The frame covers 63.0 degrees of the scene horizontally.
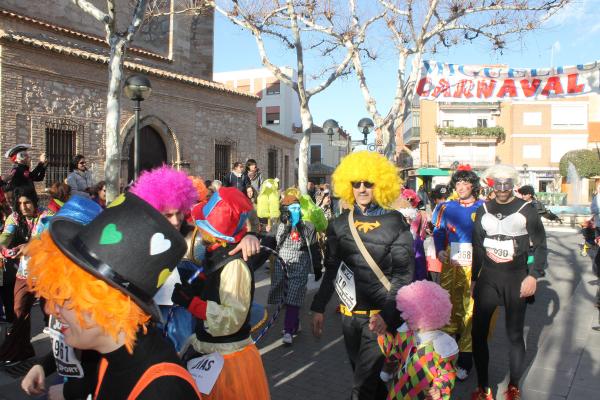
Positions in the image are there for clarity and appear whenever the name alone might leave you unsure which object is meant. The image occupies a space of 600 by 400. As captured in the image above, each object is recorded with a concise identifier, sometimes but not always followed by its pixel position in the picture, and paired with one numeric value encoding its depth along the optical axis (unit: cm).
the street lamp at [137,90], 758
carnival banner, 1179
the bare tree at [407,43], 1217
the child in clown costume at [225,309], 247
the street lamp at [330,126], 1375
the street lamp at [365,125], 1281
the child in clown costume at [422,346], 305
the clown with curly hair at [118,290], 143
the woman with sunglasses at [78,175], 929
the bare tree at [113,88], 753
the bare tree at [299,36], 1117
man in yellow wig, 335
